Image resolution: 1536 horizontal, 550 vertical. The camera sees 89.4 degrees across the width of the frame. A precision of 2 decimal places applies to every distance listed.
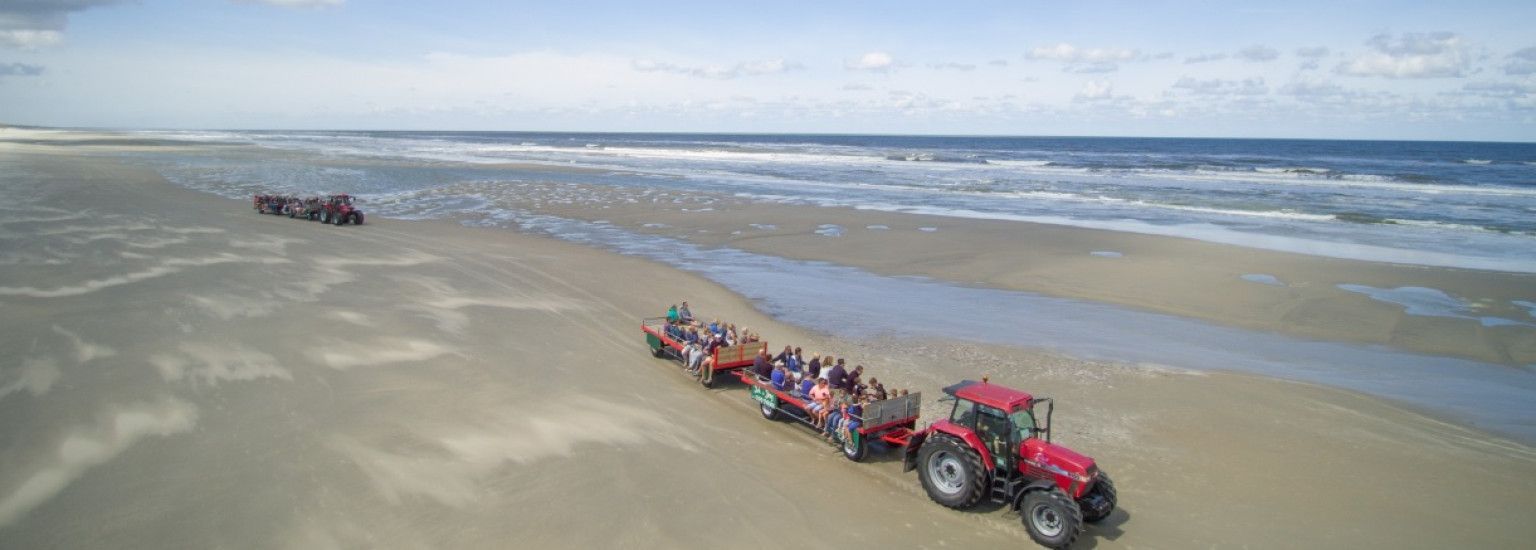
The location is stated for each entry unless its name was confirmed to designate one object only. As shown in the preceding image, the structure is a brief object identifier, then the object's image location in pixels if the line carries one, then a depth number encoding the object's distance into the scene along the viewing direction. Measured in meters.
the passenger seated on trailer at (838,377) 11.27
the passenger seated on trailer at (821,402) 10.95
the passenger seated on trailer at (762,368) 12.38
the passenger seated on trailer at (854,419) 10.21
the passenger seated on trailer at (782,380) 11.70
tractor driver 8.86
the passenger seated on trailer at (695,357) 13.39
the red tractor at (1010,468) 8.28
